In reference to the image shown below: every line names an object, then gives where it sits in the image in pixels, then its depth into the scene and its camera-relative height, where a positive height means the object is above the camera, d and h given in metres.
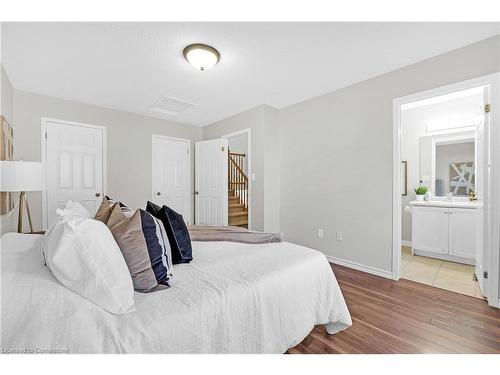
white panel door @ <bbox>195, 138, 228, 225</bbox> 4.40 +0.09
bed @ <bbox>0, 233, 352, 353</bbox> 0.80 -0.50
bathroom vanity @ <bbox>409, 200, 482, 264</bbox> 3.19 -0.62
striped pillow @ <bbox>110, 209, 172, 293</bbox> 1.11 -0.32
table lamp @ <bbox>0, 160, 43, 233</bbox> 2.06 +0.10
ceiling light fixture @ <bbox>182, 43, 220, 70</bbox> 2.21 +1.27
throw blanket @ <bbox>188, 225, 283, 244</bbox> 1.91 -0.41
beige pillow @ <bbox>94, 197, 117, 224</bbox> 1.42 -0.17
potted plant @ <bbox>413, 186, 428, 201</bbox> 3.96 -0.10
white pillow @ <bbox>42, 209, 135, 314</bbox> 0.92 -0.33
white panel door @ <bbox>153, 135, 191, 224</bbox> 4.50 +0.26
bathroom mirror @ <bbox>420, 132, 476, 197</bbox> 3.66 +0.38
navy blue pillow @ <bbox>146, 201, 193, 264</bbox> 1.46 -0.30
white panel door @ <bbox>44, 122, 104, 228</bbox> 3.45 +0.32
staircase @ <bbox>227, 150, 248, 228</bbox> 5.56 -0.01
